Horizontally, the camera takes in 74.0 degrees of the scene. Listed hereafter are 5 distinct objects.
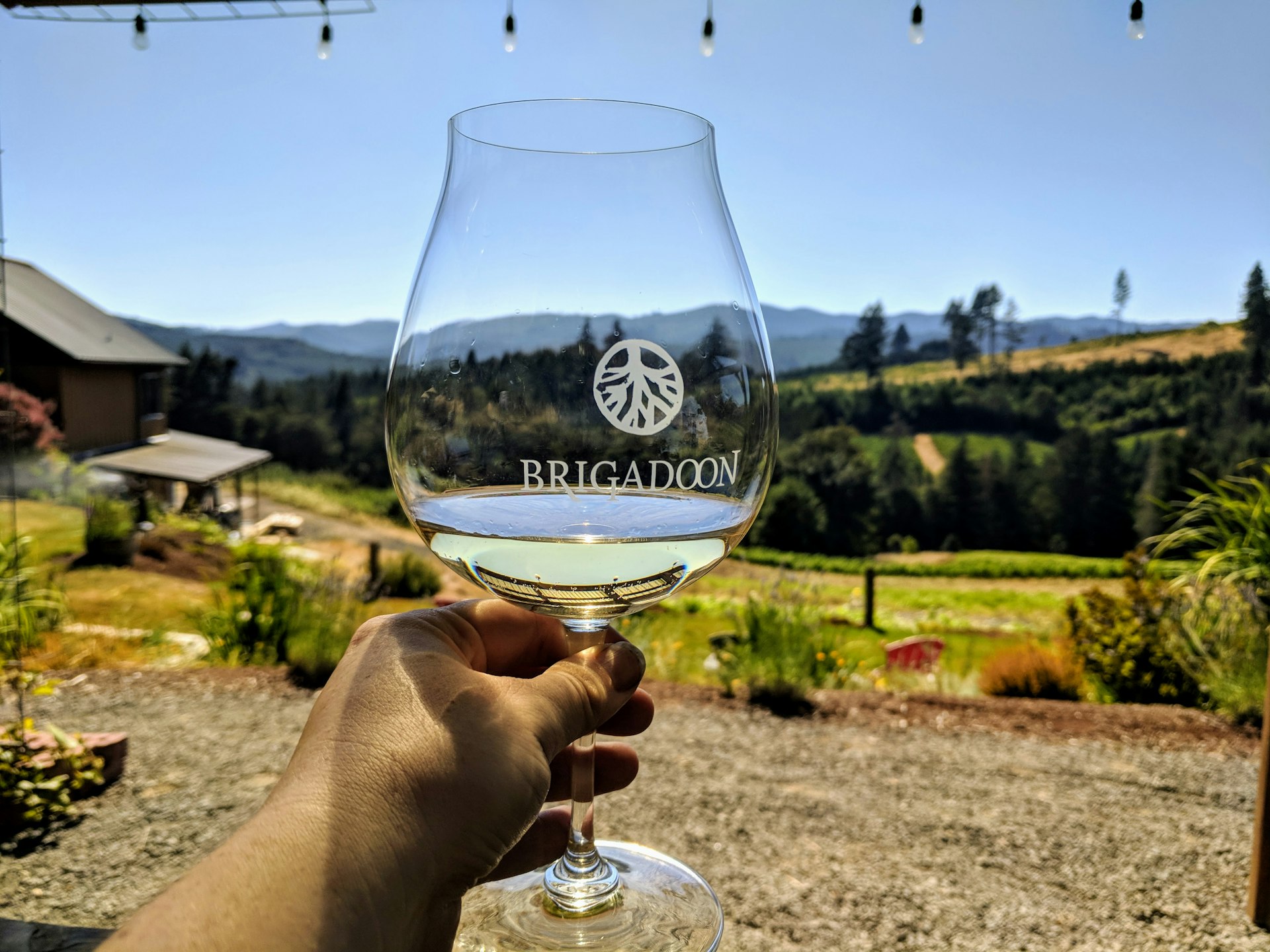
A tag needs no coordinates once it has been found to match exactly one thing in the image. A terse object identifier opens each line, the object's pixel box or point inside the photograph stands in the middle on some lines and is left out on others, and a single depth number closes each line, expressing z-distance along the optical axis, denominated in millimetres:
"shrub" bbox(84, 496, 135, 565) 11062
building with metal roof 15227
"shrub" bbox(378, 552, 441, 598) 12148
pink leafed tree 12461
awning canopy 17703
